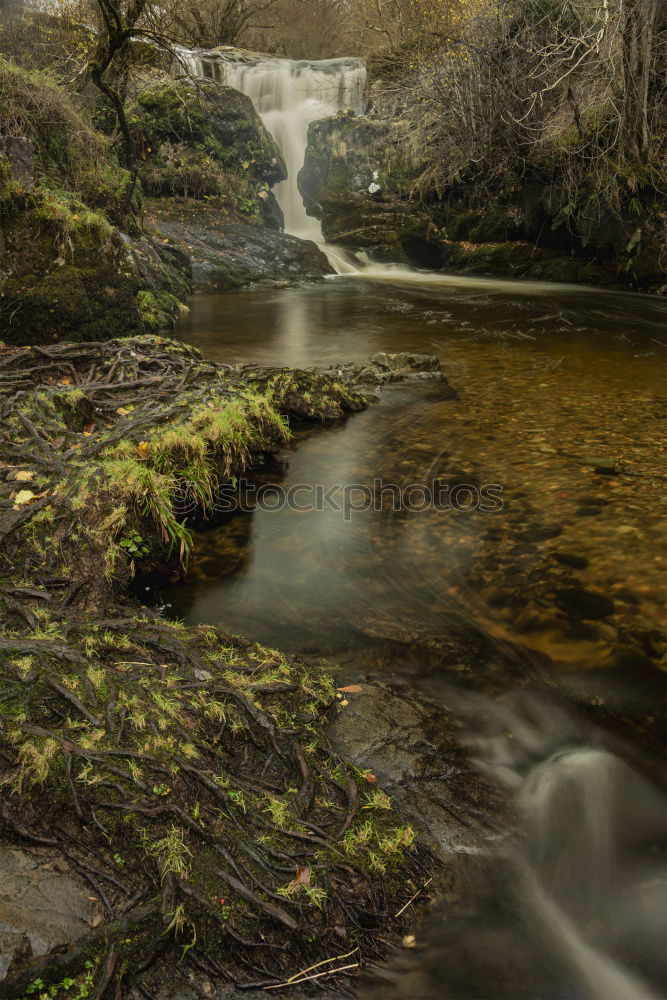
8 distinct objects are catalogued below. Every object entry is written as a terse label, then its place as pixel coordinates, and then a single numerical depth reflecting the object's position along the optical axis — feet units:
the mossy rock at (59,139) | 26.23
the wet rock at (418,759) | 7.38
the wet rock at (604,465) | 16.60
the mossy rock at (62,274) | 22.40
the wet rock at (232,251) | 51.70
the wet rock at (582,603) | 11.40
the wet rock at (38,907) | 4.59
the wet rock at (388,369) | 25.23
